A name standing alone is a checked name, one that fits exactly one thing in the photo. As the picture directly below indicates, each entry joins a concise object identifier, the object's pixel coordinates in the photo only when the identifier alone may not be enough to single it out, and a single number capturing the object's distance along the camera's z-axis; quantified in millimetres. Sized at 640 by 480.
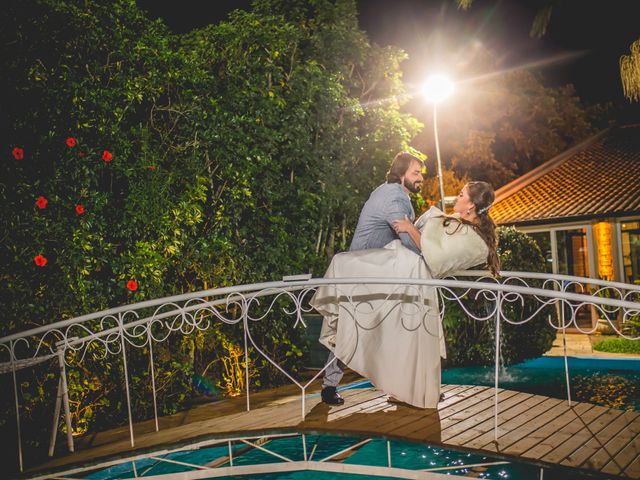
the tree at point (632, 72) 9703
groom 4559
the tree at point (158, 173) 5348
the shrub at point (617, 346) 10172
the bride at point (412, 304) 4309
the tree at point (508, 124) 24266
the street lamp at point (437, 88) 11898
